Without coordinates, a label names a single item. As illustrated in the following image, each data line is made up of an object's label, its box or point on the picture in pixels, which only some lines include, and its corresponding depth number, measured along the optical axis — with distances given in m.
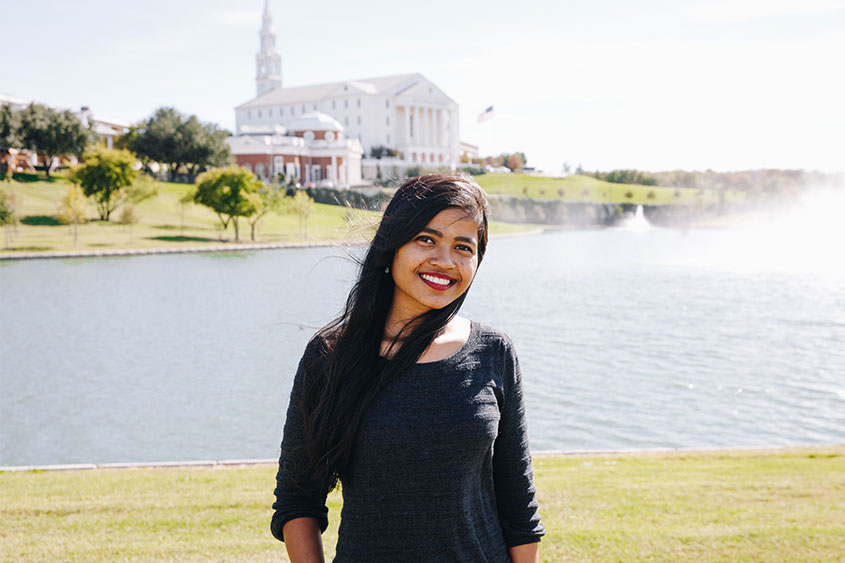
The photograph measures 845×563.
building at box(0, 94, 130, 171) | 65.81
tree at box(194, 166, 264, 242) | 49.31
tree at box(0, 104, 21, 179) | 59.28
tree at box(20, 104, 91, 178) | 61.16
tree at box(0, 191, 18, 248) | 40.66
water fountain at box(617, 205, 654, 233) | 85.56
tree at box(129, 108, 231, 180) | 70.50
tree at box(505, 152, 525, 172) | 118.56
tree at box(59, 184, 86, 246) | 45.47
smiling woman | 2.12
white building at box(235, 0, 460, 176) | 100.69
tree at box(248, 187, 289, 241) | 51.17
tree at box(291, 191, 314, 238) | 54.53
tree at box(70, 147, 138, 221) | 50.19
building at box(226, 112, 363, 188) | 80.56
